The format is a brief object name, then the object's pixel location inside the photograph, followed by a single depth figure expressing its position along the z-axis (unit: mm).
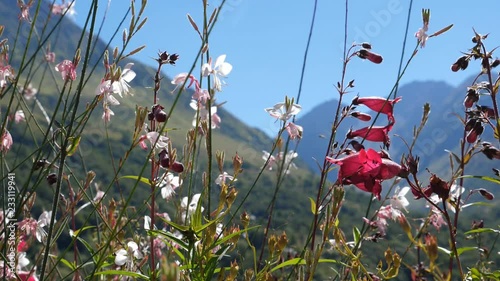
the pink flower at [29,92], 5567
